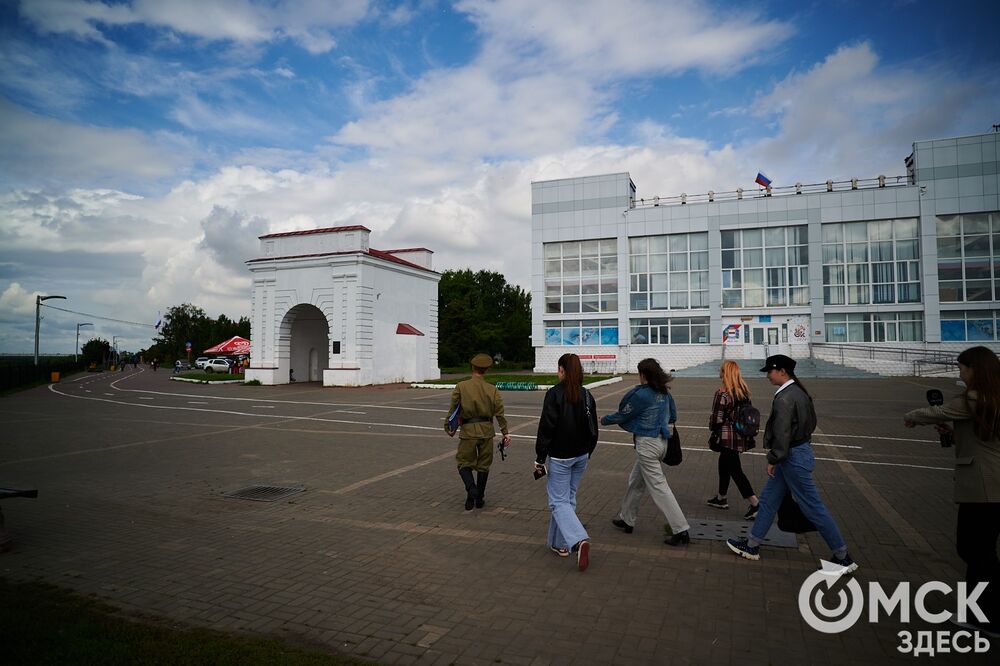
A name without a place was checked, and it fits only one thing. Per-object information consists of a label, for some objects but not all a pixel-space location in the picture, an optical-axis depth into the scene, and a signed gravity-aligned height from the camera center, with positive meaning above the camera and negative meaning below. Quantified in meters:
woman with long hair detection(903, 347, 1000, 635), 4.07 -0.75
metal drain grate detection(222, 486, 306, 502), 8.05 -1.80
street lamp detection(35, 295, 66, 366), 47.75 +4.49
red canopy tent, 52.50 +1.47
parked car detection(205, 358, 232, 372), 59.22 -0.14
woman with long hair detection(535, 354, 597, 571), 5.57 -0.72
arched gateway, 32.38 +3.14
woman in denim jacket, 5.93 -0.66
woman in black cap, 5.10 -0.84
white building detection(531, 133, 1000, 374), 44.06 +7.53
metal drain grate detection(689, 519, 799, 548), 5.98 -1.83
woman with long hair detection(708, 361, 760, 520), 7.10 -0.81
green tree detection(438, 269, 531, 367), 65.19 +5.71
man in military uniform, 7.36 -0.87
